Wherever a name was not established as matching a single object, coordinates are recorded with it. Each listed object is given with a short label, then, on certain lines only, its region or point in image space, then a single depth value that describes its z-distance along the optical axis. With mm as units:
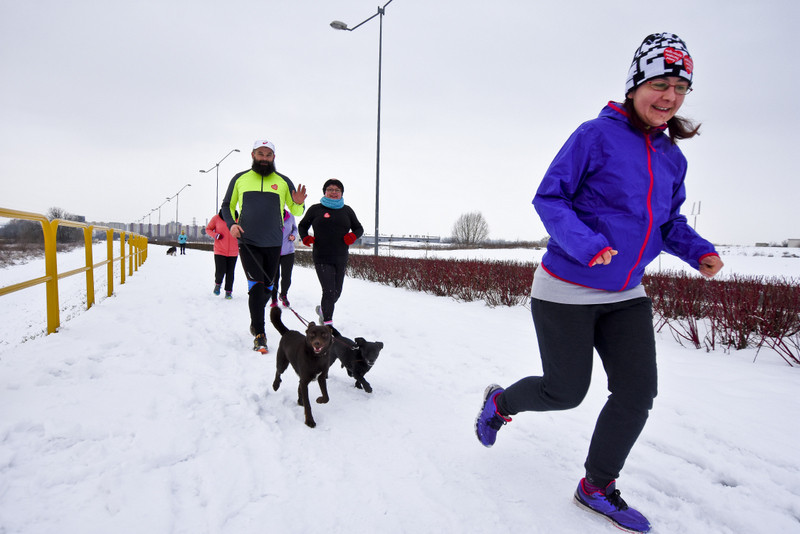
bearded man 4113
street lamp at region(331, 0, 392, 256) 13172
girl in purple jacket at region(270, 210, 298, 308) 6133
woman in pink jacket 7605
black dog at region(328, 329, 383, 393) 3162
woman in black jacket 4711
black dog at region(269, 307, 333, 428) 2607
